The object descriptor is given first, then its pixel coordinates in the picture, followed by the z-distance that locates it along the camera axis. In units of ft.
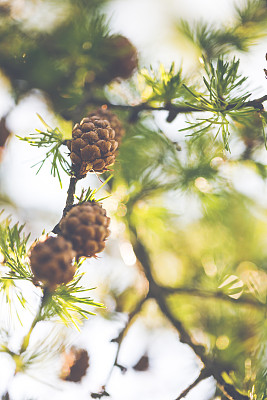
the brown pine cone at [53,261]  1.40
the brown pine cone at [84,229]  1.42
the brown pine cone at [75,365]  1.77
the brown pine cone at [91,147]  1.51
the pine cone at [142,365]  1.99
